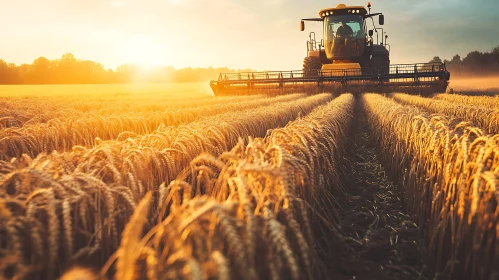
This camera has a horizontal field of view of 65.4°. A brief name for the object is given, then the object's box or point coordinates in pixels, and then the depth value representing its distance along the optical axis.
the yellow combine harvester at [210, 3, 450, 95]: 19.53
